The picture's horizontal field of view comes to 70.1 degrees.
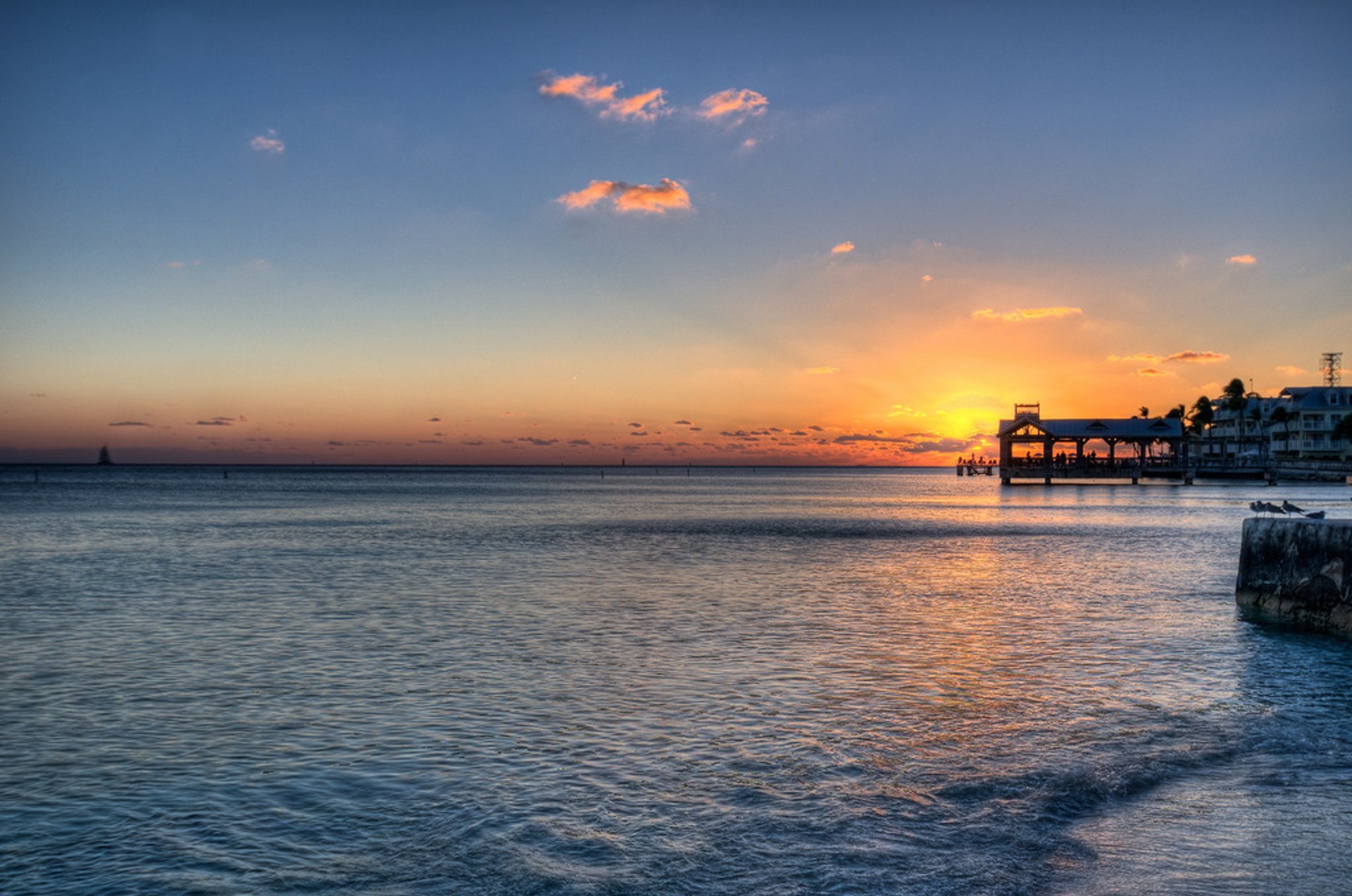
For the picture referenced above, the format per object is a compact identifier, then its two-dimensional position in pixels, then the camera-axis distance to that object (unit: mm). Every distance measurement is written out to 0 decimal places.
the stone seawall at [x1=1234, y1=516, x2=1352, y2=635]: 16531
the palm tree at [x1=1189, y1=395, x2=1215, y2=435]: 146875
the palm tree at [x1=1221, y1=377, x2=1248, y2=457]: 133250
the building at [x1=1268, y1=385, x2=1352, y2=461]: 121312
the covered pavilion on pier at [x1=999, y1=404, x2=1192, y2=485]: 98875
